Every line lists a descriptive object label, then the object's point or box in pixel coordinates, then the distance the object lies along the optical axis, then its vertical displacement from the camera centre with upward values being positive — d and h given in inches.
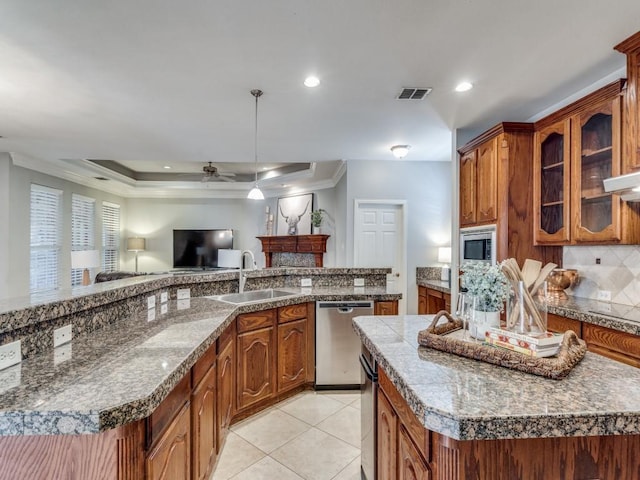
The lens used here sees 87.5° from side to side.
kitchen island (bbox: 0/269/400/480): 35.6 -18.3
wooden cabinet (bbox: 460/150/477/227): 135.4 +22.1
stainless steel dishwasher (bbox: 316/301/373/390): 119.9 -37.1
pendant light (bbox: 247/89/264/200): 106.7 +47.4
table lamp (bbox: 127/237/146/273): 294.1 -3.3
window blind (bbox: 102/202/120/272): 271.3 +2.8
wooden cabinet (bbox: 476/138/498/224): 122.0 +22.5
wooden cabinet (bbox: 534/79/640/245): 89.0 +20.9
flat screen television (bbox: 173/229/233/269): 301.0 -4.0
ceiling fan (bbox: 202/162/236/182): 227.6 +46.0
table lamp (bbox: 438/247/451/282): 184.2 -10.7
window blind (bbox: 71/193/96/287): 232.5 +10.5
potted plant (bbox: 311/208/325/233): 241.9 +16.2
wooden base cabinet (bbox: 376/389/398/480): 49.8 -31.7
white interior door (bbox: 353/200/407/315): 197.2 +1.3
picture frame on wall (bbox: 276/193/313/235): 258.5 +21.2
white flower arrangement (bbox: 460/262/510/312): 49.8 -6.7
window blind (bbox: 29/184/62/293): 195.5 +1.8
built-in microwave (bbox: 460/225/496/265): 122.3 -0.9
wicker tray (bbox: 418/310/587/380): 40.2 -15.0
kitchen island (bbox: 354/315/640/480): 31.8 -17.4
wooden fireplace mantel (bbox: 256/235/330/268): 242.4 -3.0
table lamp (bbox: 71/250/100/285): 196.4 -11.7
